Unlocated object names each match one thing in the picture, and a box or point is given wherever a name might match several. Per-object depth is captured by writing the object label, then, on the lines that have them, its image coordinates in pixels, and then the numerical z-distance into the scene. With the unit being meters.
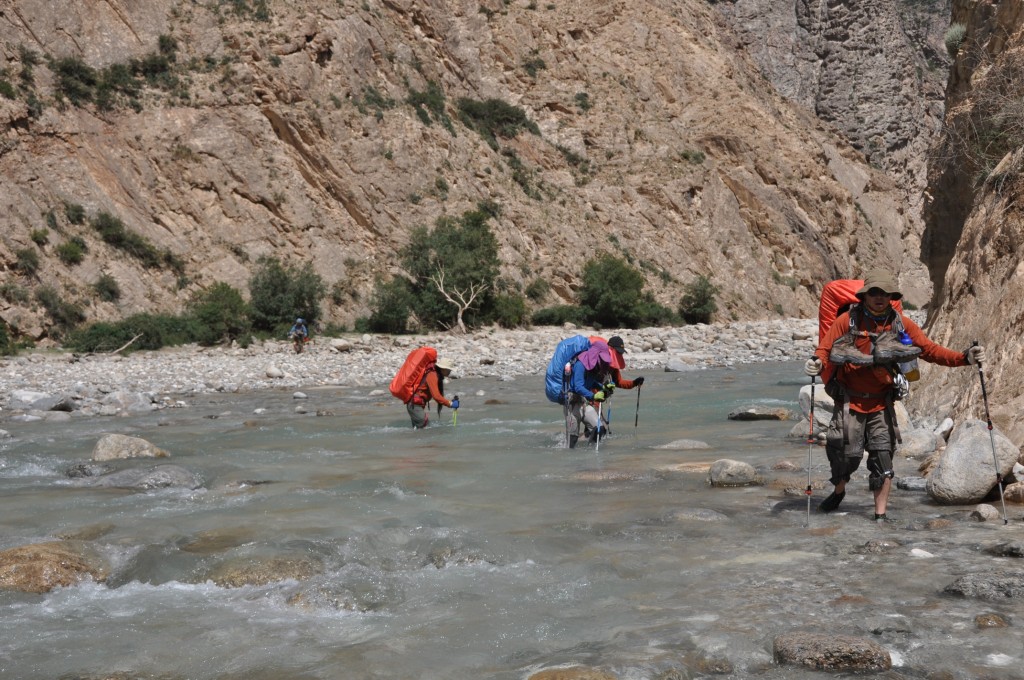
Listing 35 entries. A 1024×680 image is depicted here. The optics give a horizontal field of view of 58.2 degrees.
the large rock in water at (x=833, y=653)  3.99
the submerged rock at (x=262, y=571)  5.65
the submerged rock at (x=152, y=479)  8.72
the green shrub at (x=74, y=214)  28.39
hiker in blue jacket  10.30
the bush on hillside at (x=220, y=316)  26.08
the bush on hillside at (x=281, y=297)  28.72
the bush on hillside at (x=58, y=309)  25.30
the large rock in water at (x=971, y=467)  6.69
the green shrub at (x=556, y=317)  36.06
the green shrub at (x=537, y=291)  37.78
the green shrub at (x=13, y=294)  24.69
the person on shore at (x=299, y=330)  24.98
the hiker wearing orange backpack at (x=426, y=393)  12.68
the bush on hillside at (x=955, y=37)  13.32
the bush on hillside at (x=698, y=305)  42.34
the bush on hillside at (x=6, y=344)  22.25
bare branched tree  32.19
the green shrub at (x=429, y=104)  40.78
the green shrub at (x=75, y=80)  31.41
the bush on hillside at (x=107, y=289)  27.12
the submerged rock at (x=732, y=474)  8.25
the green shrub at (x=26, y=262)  25.86
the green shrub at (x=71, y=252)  27.12
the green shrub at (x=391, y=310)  31.23
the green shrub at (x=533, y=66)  50.00
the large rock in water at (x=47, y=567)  5.59
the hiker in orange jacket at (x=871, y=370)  6.33
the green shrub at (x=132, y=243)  28.98
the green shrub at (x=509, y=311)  34.00
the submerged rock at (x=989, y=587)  4.64
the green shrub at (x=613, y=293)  37.25
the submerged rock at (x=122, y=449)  10.30
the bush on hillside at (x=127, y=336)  23.36
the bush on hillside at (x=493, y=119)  43.97
